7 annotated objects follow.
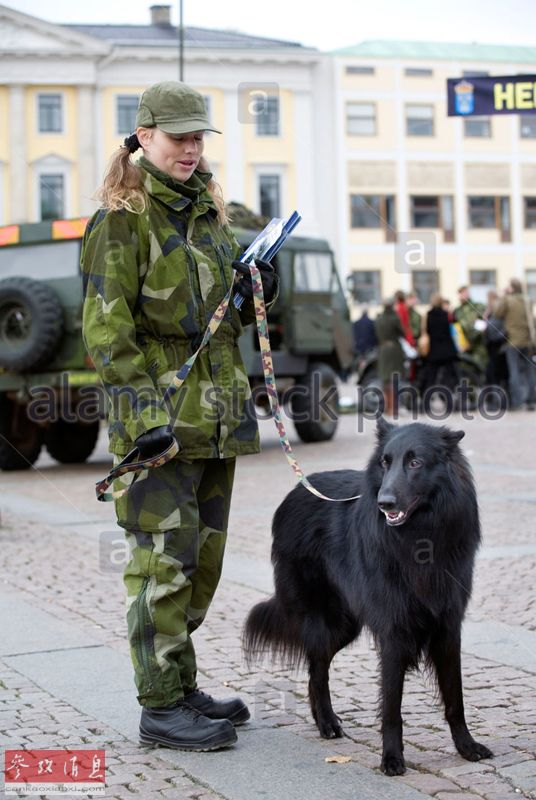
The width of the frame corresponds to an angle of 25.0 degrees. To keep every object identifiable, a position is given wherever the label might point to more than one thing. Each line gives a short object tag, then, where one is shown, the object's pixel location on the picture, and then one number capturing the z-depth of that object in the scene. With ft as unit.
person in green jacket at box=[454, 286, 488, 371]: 68.59
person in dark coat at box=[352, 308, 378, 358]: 93.15
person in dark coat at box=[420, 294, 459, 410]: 63.77
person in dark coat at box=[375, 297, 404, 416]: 62.44
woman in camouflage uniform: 12.41
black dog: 11.67
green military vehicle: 42.37
